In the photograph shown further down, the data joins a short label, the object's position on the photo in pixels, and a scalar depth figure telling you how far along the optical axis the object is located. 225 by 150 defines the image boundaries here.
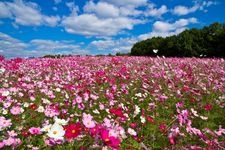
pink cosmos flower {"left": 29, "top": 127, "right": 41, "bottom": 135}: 1.29
